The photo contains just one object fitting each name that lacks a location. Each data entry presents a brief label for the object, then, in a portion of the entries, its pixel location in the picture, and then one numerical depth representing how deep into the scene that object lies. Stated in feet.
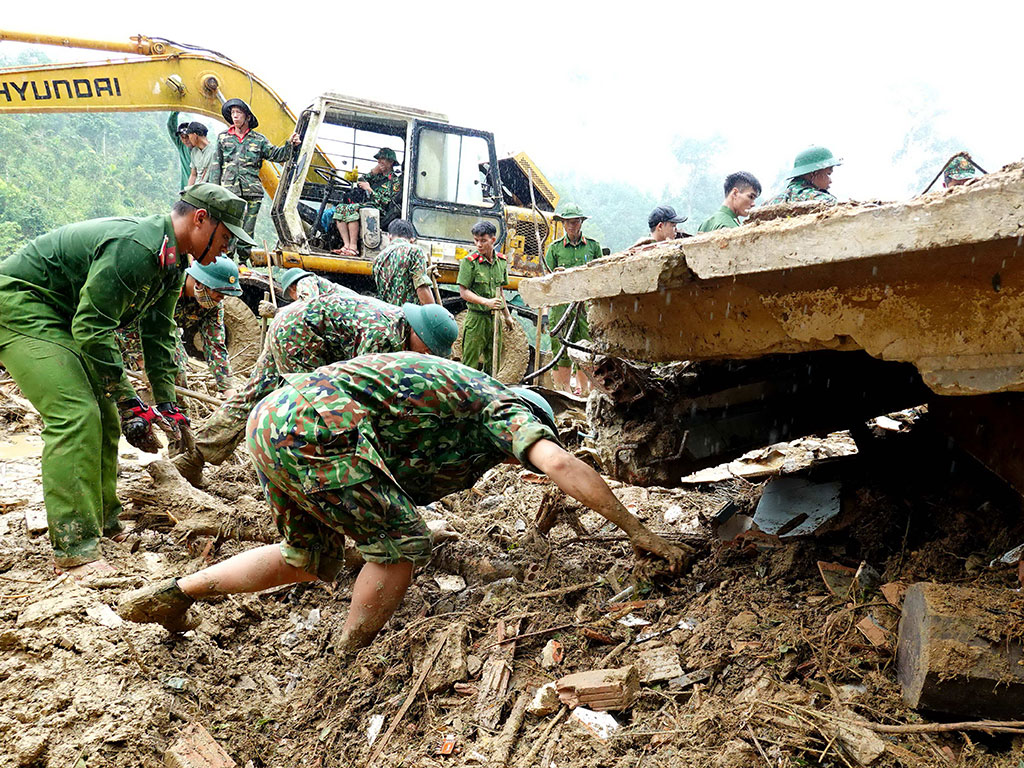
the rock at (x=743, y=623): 7.75
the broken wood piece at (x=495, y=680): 7.47
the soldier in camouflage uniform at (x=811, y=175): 14.35
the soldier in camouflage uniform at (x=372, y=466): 8.00
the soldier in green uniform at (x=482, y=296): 24.27
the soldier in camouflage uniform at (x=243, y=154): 25.71
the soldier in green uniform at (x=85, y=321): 10.26
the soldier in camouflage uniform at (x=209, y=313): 16.47
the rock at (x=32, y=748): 6.98
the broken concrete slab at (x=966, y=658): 5.92
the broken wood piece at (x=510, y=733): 6.81
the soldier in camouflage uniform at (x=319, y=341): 10.75
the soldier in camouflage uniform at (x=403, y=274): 20.86
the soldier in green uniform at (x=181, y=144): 27.68
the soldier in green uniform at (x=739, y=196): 16.89
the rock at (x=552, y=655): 8.04
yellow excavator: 26.27
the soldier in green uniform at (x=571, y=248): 24.59
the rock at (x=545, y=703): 7.22
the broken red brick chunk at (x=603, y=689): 7.02
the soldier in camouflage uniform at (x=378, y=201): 27.25
